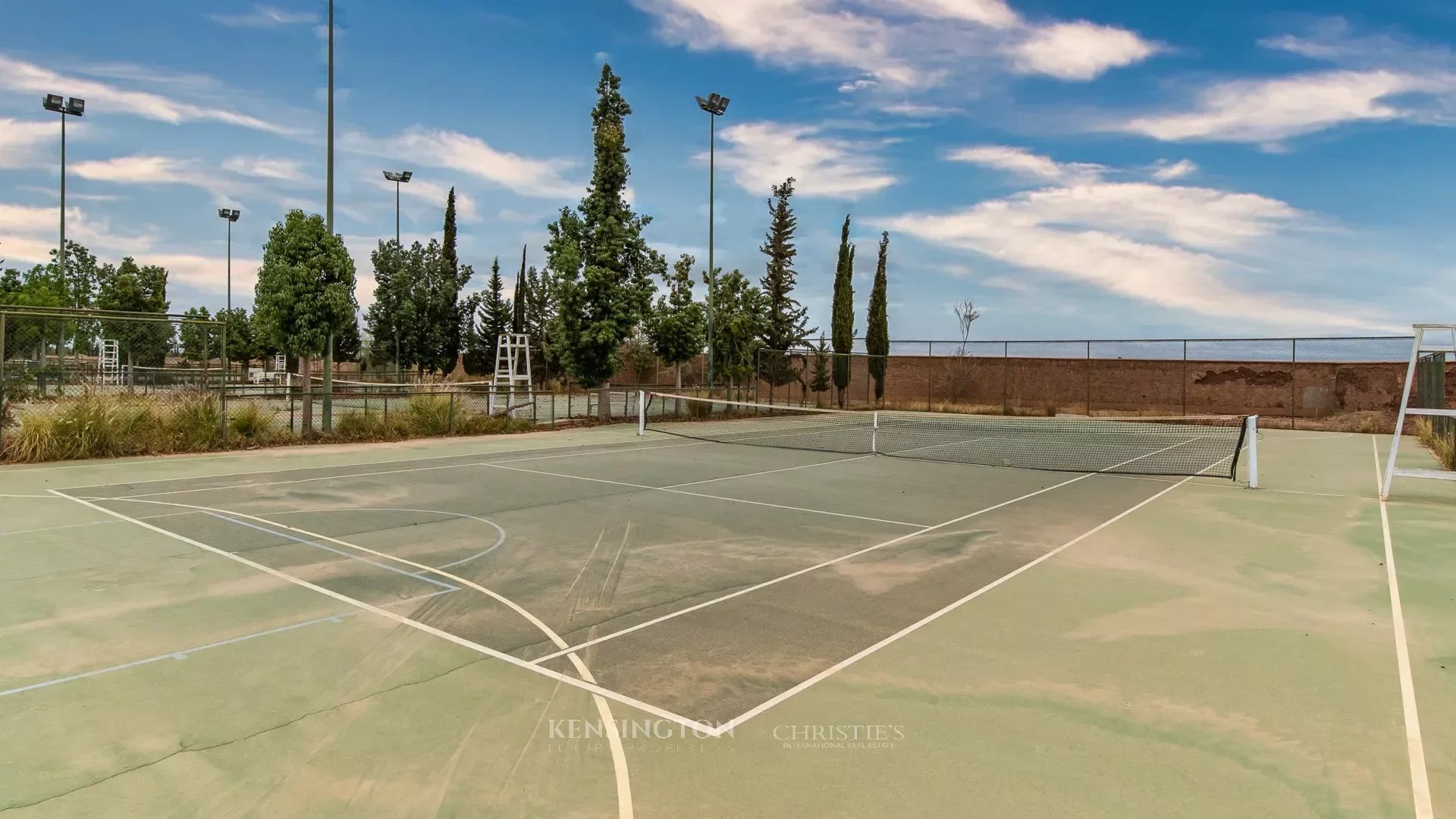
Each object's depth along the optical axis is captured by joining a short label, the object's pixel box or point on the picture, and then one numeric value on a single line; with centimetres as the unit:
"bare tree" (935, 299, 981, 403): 4069
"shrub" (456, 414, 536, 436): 2167
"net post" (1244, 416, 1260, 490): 1323
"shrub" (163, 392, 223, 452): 1622
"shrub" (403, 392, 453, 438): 2058
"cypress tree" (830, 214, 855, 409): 3922
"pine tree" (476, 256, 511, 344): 5522
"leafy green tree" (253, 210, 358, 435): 1845
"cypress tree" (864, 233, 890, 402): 4081
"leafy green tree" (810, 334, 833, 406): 3875
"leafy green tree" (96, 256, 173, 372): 3047
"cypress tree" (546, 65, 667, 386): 2505
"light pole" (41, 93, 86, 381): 3338
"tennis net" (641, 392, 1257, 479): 1795
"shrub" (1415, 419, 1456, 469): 1568
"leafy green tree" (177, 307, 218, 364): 5272
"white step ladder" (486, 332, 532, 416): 3162
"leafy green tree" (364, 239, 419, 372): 4484
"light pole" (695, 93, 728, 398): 2903
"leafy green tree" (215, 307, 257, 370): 5551
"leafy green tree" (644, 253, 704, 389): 2873
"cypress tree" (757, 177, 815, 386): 3612
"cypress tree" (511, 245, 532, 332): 5544
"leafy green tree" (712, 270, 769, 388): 3253
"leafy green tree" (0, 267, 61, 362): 1761
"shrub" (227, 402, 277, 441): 1736
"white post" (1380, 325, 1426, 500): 1188
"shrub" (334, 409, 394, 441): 1917
